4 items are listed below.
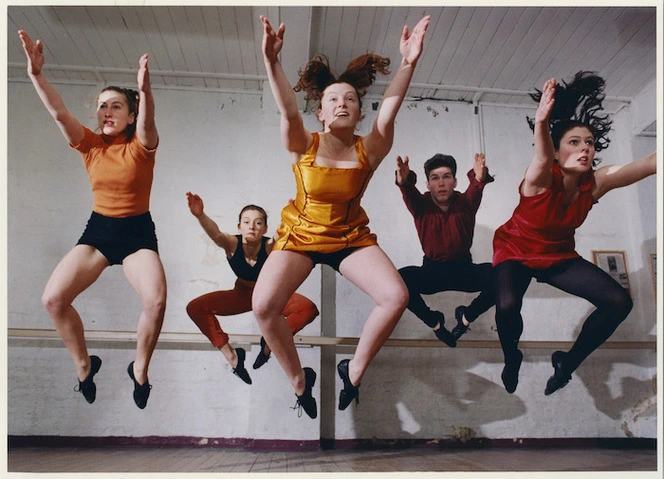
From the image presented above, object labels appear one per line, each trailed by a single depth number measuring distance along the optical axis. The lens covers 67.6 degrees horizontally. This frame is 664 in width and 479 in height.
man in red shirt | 2.60
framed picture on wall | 2.70
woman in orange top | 2.27
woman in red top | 2.39
